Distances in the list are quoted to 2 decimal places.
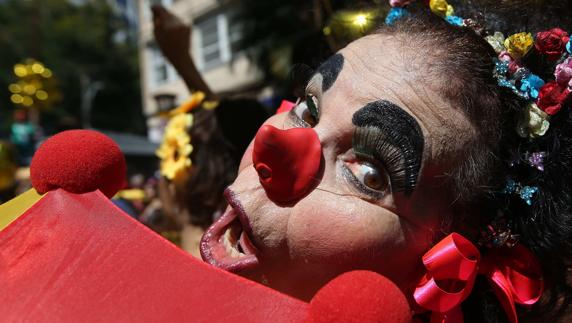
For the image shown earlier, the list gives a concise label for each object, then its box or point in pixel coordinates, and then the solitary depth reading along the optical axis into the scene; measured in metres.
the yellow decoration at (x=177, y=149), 0.55
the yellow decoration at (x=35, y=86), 3.63
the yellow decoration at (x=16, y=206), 0.23
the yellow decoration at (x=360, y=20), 0.35
